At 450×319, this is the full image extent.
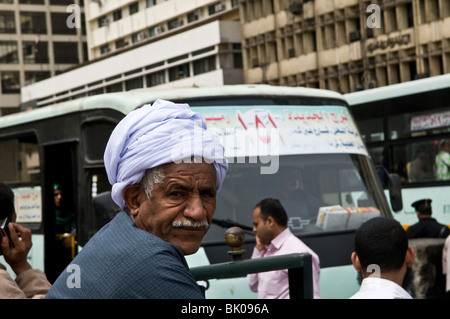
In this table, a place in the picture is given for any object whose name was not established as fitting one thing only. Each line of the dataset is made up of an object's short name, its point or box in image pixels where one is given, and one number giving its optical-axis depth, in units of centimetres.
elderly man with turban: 188
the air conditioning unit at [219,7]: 5847
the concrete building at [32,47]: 2612
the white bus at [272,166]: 665
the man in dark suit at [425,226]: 1105
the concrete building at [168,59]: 3578
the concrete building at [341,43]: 4434
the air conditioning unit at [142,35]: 3588
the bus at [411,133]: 1362
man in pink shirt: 547
